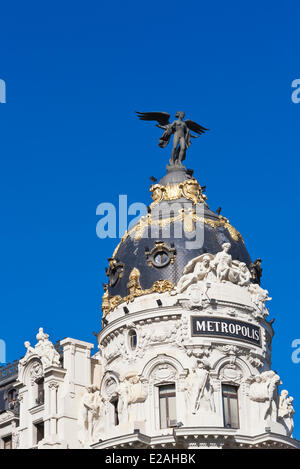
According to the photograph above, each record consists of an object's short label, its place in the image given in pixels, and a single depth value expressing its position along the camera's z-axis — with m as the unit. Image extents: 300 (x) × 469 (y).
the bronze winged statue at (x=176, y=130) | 76.50
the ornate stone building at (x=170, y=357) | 66.31
